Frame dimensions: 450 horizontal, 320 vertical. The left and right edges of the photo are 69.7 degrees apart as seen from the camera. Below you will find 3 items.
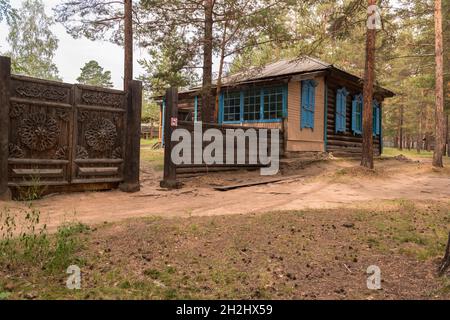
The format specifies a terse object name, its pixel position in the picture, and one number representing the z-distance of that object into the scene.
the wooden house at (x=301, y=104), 14.74
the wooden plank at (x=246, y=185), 9.02
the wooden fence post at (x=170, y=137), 8.95
